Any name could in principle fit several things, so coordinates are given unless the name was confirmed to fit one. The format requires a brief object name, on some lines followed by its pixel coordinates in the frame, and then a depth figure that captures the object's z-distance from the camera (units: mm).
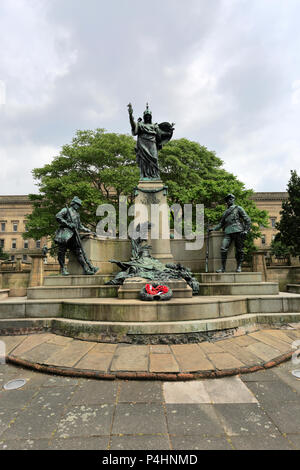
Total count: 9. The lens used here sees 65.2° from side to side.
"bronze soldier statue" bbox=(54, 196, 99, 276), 8359
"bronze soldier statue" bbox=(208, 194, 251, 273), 8953
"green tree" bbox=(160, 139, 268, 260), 23078
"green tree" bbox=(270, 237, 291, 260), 36462
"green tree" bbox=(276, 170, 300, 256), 31734
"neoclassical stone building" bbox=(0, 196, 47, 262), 64938
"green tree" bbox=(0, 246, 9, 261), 49288
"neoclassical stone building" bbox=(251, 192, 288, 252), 63125
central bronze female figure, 11625
